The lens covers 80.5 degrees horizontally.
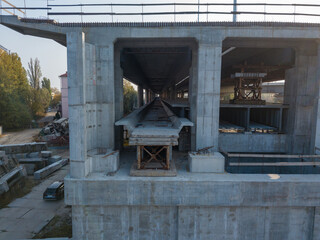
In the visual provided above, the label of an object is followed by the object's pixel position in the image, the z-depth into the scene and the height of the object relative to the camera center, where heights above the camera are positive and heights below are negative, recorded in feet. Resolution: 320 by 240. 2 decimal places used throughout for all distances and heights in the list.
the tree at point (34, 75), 187.73 +26.48
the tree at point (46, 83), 251.39 +25.19
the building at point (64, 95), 170.09 +6.32
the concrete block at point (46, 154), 81.97 -22.52
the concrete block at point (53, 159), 78.90 -23.94
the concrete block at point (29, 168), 73.96 -26.06
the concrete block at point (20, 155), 81.81 -23.15
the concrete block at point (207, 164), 40.70 -13.07
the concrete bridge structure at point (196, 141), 35.81 -9.83
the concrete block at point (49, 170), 67.04 -25.25
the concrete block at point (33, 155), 82.52 -23.17
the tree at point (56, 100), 264.93 +2.74
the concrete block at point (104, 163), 40.70 -13.05
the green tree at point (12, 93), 138.41 +6.35
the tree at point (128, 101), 164.76 +1.63
